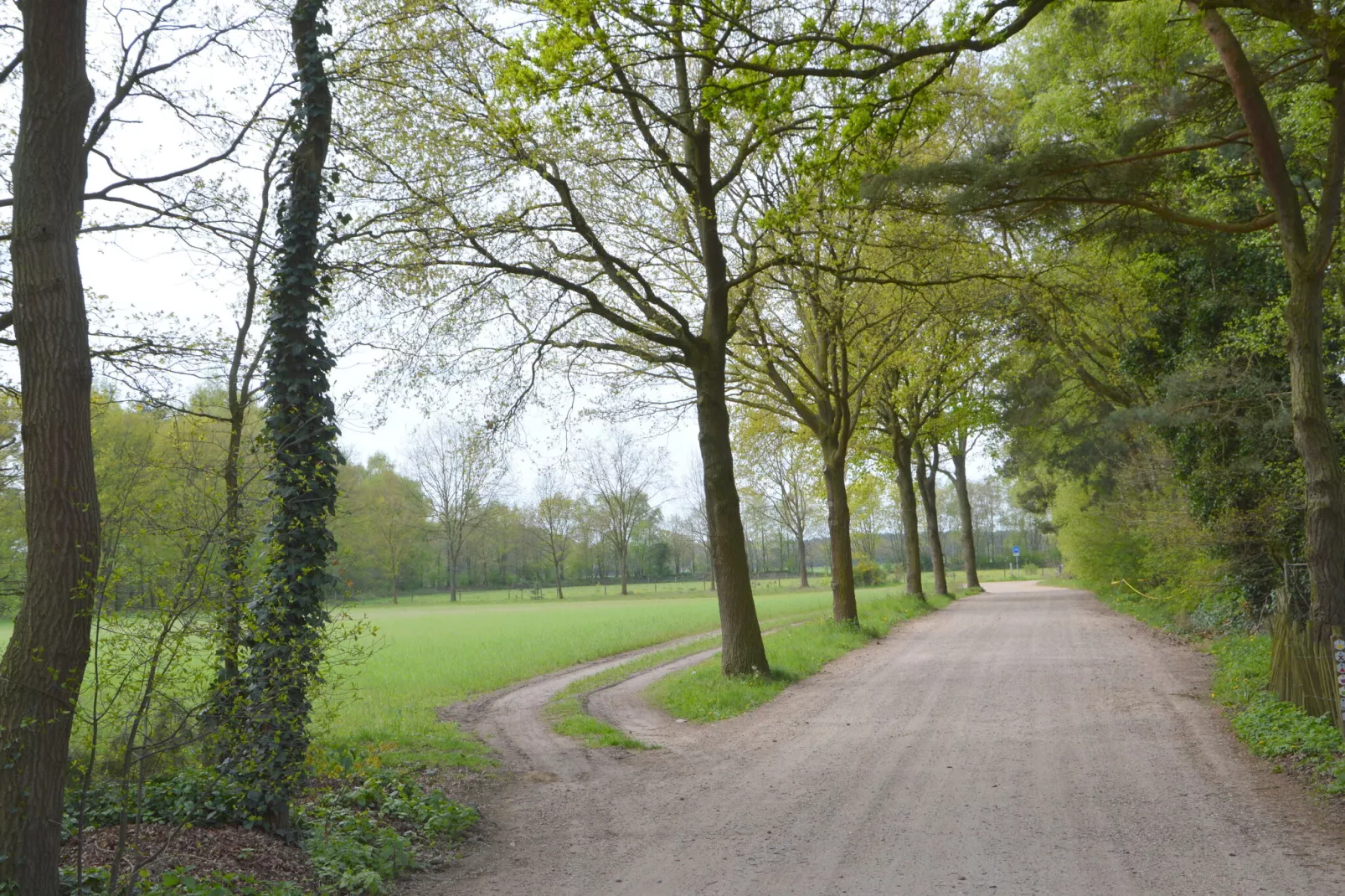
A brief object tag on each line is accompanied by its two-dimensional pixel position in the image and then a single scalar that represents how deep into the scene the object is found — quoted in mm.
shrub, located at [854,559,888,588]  66750
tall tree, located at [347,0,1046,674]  7898
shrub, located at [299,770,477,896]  6055
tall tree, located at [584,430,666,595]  73419
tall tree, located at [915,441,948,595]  35156
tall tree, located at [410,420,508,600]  60000
